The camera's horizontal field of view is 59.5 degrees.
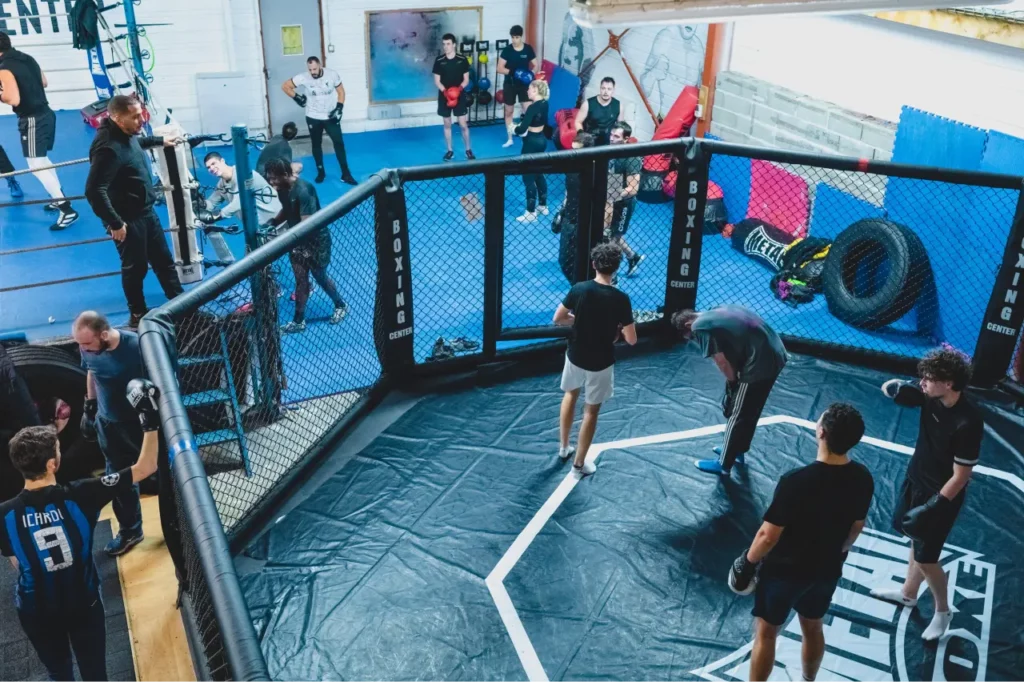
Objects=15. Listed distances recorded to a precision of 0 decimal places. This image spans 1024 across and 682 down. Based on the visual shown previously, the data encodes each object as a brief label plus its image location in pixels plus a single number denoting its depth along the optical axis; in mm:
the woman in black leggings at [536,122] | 11562
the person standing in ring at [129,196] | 6141
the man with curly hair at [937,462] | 4039
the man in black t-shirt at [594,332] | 5207
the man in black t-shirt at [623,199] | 7984
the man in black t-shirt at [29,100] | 9203
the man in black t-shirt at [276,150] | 8789
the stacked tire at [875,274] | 8258
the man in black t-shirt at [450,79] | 13594
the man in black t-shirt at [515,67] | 14289
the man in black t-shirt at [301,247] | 7301
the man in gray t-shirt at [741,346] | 5184
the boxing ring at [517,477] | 4547
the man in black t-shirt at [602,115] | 11469
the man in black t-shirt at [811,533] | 3545
